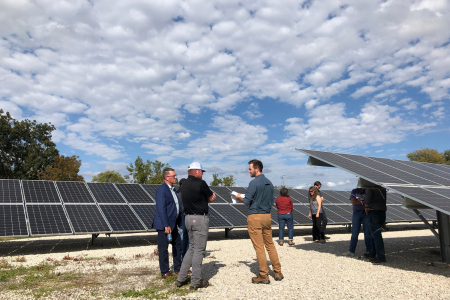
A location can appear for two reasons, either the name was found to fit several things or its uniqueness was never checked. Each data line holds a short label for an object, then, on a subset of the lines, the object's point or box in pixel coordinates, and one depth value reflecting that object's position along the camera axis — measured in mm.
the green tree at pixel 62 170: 39969
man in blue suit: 6117
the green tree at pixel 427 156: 59375
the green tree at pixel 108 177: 81250
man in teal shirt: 5863
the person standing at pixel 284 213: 10609
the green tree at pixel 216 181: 56212
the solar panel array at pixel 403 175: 6422
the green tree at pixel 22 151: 42844
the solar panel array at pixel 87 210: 9562
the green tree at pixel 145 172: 47562
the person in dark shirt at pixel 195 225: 5516
